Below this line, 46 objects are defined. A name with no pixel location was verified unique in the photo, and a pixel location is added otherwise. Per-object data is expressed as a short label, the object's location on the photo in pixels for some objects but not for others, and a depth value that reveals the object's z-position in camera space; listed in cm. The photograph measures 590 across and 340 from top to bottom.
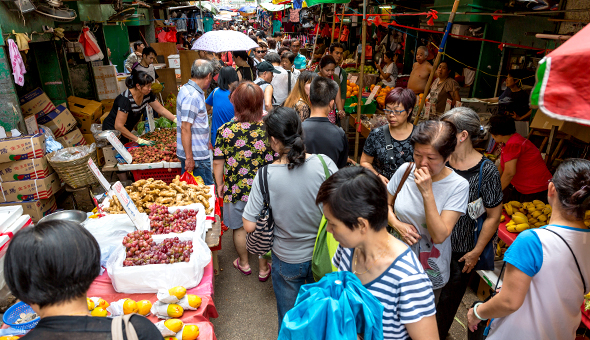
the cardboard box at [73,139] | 627
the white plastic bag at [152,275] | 243
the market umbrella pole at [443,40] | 356
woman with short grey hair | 247
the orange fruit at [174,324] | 209
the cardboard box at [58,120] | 620
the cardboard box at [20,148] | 429
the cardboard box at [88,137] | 716
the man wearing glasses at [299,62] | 981
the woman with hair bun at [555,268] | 163
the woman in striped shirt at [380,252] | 145
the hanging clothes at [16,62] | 442
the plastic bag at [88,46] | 717
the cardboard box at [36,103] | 616
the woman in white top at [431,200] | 206
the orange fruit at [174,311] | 225
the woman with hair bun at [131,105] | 494
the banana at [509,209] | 368
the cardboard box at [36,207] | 450
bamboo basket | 449
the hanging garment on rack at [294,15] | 1889
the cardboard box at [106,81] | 838
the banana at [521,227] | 336
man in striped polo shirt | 441
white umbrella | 571
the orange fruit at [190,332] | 210
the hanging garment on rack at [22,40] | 466
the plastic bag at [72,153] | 455
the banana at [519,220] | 344
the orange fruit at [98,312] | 213
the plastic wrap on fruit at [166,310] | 226
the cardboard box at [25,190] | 443
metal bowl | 310
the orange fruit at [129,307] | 222
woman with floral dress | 338
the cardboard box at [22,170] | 437
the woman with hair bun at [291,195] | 236
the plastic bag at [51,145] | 480
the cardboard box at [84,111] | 714
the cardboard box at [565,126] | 339
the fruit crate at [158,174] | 477
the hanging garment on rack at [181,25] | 2017
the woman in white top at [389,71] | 890
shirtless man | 707
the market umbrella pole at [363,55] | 476
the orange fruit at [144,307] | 226
